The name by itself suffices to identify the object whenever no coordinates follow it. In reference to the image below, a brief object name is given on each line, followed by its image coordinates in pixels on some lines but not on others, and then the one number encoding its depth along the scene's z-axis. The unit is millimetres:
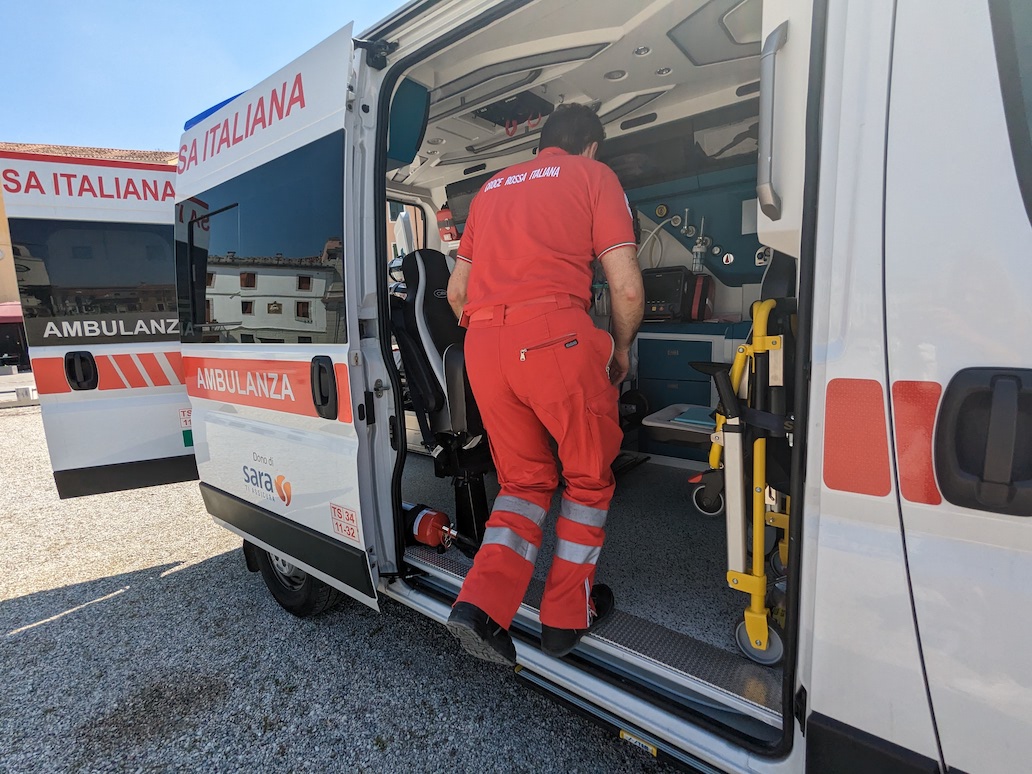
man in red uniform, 1593
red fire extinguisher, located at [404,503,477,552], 2152
